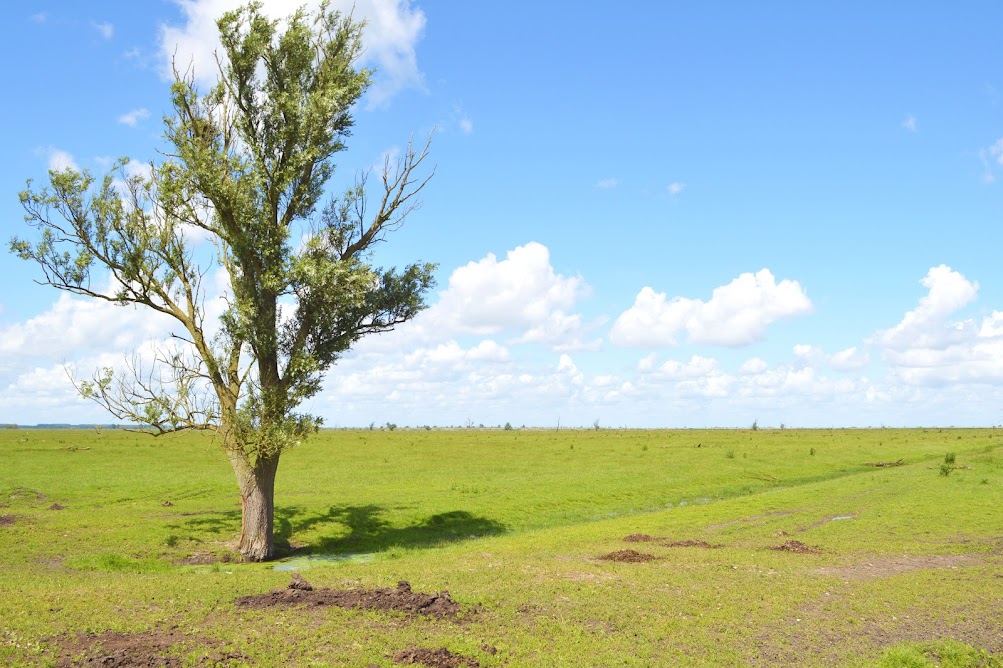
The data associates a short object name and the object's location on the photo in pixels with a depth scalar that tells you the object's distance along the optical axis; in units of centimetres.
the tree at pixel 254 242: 2678
